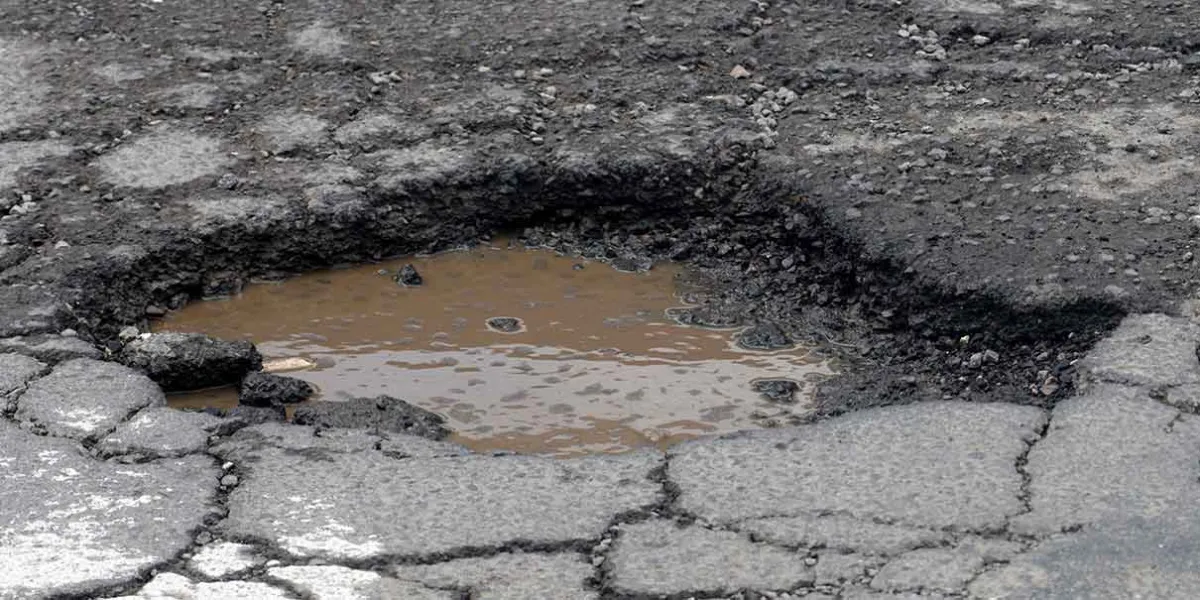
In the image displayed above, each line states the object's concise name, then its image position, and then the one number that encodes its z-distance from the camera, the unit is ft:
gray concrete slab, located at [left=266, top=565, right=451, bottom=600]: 16.81
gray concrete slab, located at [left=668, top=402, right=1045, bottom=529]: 18.19
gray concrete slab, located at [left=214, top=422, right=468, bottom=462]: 19.80
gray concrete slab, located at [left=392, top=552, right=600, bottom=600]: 16.84
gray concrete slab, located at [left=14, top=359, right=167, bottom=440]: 20.24
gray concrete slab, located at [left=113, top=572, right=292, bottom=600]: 16.78
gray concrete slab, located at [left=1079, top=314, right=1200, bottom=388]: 20.61
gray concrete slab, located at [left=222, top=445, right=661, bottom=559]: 17.81
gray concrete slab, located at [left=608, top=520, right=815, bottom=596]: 16.83
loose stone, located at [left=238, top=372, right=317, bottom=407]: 22.00
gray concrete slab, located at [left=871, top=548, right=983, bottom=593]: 16.69
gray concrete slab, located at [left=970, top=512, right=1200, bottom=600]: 16.44
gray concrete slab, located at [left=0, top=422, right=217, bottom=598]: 17.15
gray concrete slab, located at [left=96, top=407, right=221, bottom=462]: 19.70
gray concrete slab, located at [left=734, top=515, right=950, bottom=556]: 17.46
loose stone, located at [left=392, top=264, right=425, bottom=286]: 26.16
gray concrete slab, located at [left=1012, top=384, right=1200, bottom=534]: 17.92
